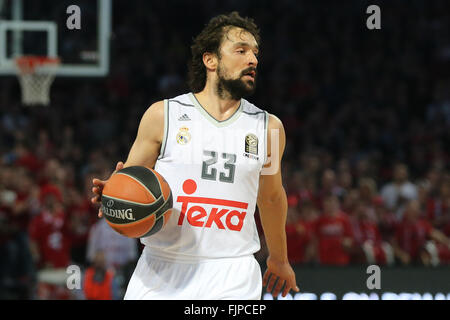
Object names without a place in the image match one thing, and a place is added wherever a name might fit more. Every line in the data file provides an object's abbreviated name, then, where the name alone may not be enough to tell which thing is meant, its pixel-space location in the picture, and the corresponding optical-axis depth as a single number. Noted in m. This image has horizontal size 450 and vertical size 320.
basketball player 7.71
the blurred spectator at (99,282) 15.95
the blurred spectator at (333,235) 18.30
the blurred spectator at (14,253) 17.94
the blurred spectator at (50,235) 18.45
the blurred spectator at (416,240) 18.72
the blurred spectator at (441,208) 19.86
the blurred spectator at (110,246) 18.36
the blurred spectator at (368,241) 18.20
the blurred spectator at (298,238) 18.31
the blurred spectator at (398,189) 21.09
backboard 17.09
